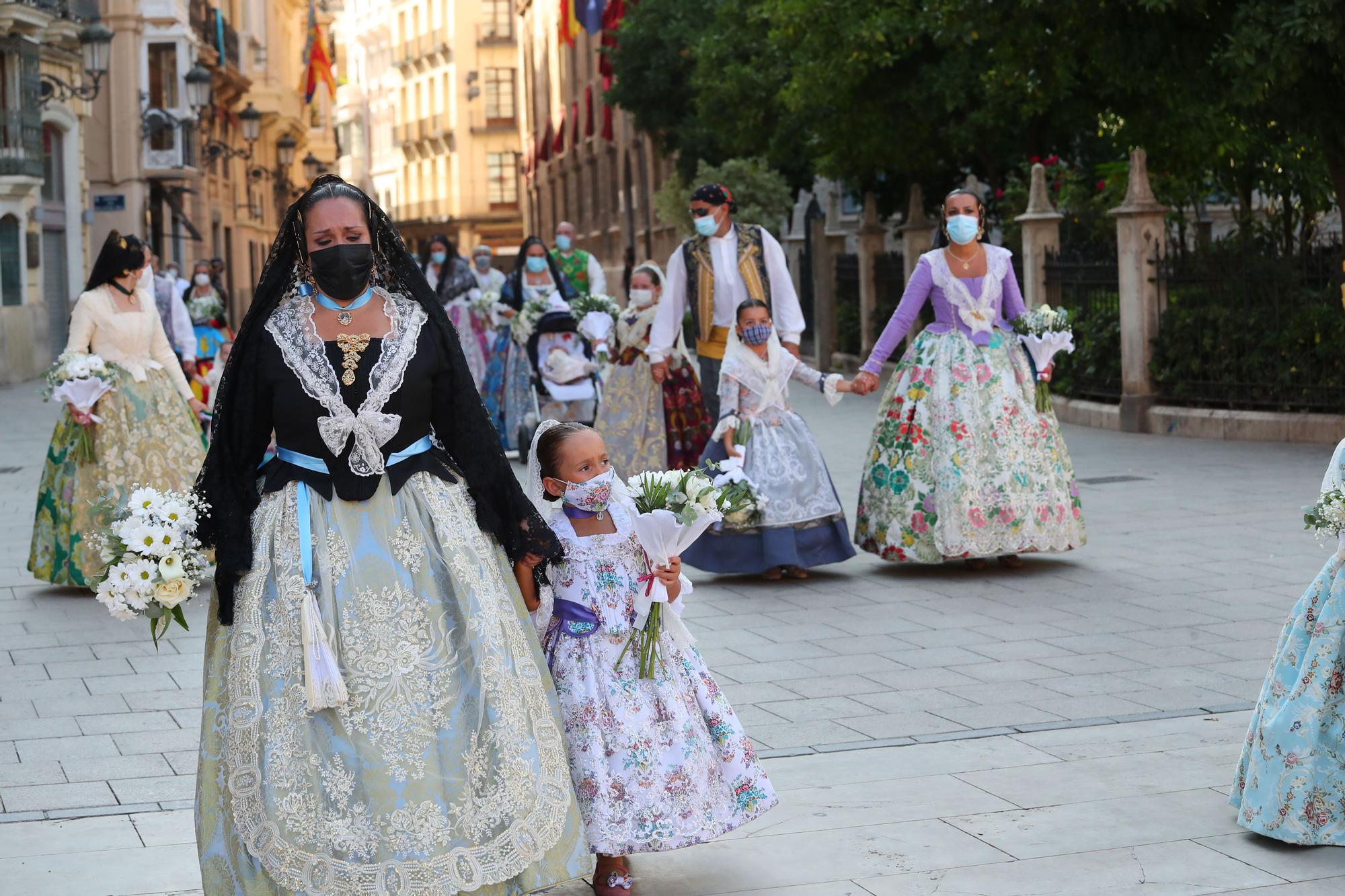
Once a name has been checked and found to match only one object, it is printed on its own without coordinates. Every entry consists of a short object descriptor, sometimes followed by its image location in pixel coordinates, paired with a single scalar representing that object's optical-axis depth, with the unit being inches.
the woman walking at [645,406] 463.2
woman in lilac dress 374.6
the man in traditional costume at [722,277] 401.7
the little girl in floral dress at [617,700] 186.4
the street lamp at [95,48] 1045.8
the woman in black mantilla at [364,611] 166.9
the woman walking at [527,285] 610.9
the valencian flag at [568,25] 1761.8
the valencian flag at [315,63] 2321.6
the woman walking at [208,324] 748.0
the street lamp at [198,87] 1369.3
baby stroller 579.5
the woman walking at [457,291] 698.2
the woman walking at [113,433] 391.2
